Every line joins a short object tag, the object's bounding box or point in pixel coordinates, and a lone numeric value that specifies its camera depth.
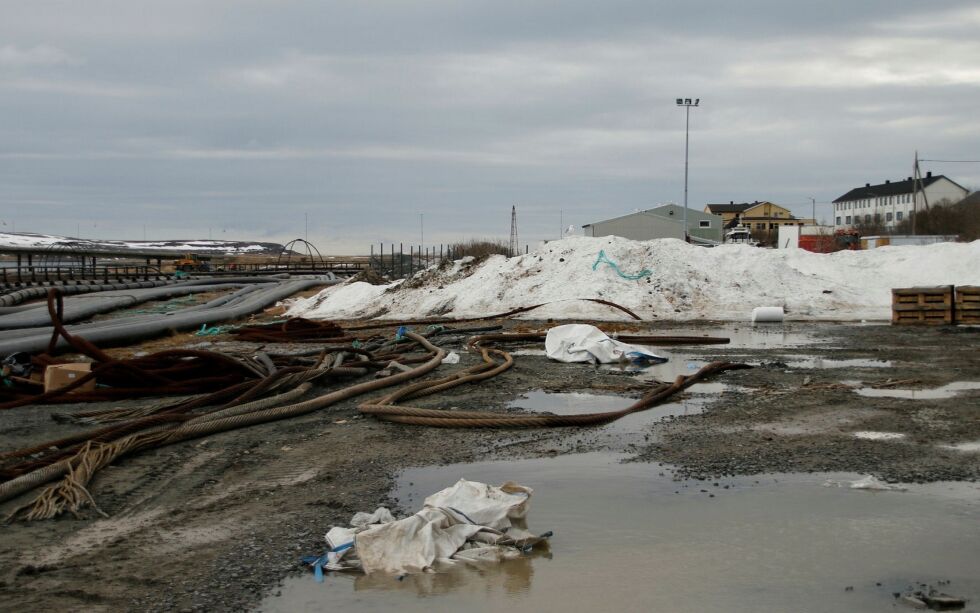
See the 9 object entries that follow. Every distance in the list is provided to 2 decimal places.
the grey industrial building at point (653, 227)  77.31
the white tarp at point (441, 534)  4.80
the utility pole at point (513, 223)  77.94
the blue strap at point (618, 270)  24.66
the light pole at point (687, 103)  59.06
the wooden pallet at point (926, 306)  20.17
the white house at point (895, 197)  114.44
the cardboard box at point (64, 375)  10.19
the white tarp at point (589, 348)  13.28
